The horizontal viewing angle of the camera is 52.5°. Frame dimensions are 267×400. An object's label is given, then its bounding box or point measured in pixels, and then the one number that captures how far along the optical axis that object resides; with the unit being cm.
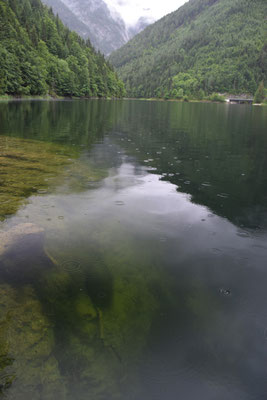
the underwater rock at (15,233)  607
